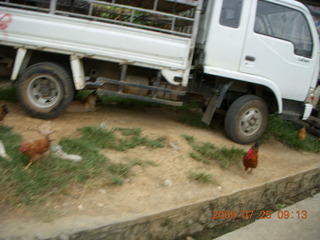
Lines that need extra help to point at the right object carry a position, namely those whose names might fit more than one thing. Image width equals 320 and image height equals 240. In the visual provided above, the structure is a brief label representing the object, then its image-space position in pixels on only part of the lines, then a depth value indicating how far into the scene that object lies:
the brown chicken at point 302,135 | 5.87
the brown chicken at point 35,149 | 3.04
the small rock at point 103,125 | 4.37
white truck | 4.27
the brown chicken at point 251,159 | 4.00
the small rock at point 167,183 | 3.58
